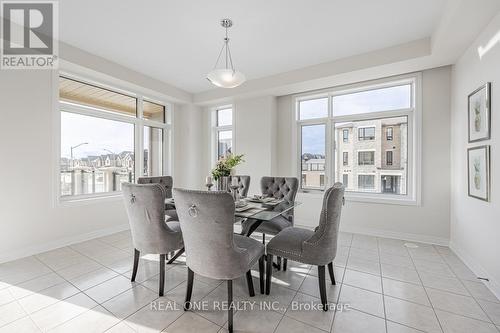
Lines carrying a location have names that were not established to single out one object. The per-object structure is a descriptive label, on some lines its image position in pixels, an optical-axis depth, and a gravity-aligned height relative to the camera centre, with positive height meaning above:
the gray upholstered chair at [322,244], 1.88 -0.68
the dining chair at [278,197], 2.63 -0.43
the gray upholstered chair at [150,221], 2.01 -0.51
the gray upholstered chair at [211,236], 1.55 -0.51
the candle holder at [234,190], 2.60 -0.27
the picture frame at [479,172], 2.28 -0.05
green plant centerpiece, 2.57 -0.02
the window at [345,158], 4.16 +0.17
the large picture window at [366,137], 3.64 +0.54
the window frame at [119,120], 3.27 +0.88
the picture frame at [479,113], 2.27 +0.59
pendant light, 2.40 +0.98
